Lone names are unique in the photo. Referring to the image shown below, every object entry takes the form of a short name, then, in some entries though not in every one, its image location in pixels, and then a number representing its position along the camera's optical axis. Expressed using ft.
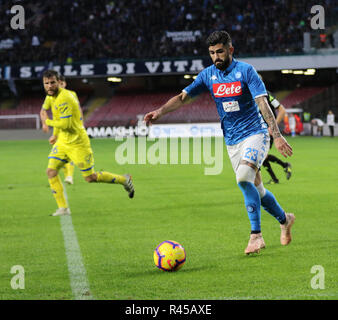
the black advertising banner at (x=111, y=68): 271.28
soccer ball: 37.68
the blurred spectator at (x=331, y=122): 234.99
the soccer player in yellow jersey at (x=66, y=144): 61.62
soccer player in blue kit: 40.96
